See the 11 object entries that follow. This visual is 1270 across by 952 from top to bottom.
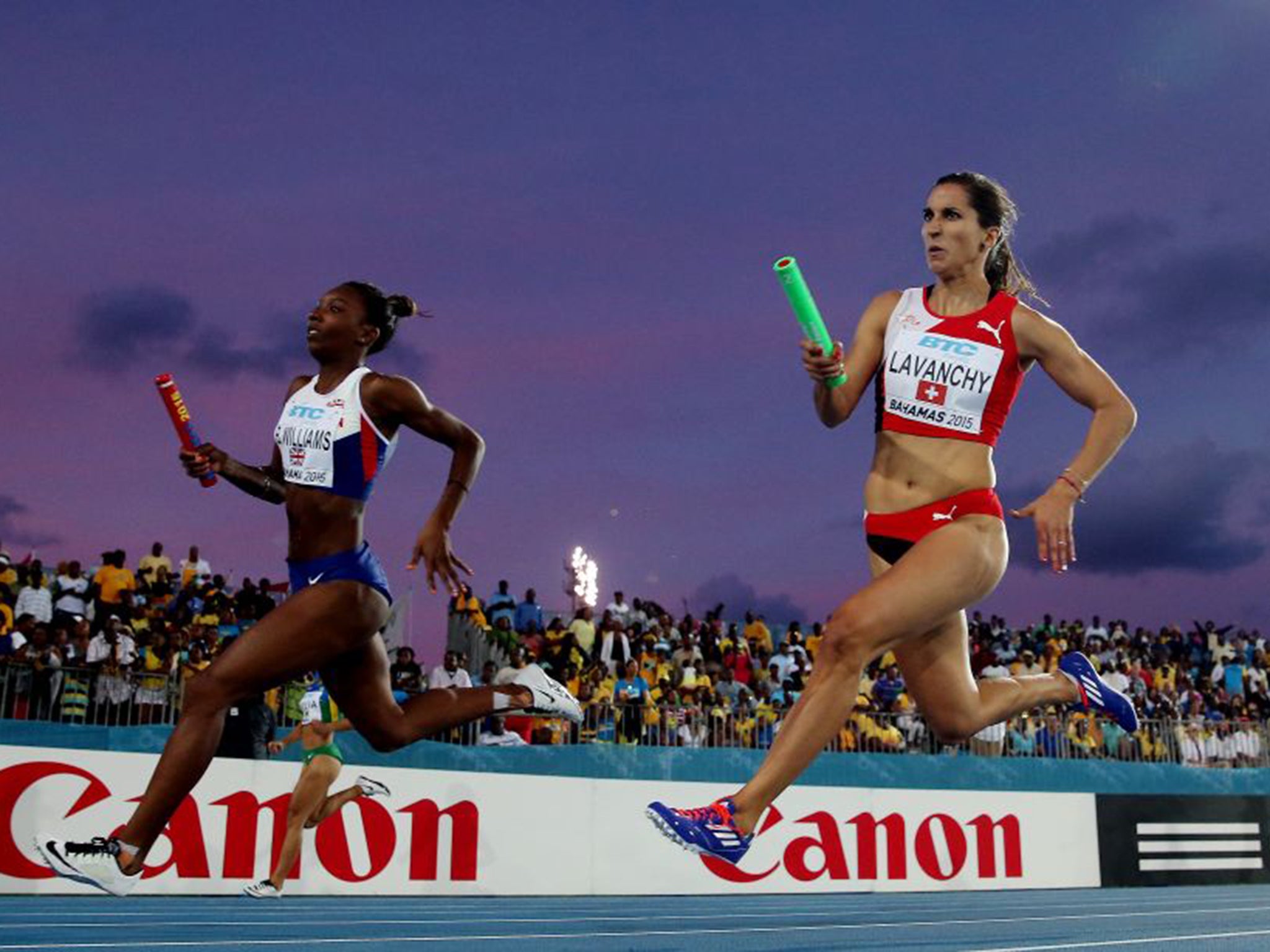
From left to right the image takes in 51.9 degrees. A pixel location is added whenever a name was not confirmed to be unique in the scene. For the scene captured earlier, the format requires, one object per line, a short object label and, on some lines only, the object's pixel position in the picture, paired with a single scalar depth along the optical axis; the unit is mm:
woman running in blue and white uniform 5148
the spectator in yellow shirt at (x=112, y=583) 15859
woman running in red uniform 4605
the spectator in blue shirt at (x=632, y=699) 15297
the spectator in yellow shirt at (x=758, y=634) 22094
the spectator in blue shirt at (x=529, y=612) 20172
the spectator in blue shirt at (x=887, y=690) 18078
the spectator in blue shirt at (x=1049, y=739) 17312
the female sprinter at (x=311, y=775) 10281
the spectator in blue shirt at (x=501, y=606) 19984
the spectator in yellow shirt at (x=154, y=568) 18016
